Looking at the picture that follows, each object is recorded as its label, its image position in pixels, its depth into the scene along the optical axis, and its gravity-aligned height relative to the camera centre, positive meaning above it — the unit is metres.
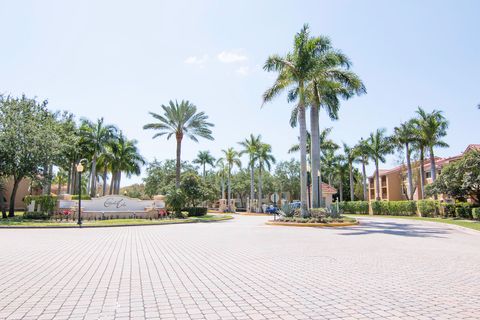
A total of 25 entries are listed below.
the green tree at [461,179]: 30.90 +1.78
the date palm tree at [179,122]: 37.22 +8.73
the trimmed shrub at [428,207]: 37.50 -1.01
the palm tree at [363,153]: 51.38 +7.00
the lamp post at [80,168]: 24.34 +2.46
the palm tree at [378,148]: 50.59 +7.50
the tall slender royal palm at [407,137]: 43.00 +7.80
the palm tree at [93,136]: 46.44 +9.00
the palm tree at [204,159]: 79.62 +9.72
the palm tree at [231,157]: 65.75 +8.34
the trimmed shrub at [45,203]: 34.59 -0.01
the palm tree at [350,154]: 54.84 +7.18
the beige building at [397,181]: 56.75 +3.07
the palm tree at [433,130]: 41.09 +8.15
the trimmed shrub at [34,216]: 28.08 -1.06
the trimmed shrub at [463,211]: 32.78 -1.30
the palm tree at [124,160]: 53.90 +6.97
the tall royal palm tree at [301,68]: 23.78 +9.35
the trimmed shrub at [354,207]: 46.72 -1.13
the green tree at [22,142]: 29.86 +5.47
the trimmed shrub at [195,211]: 38.71 -1.15
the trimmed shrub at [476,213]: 30.11 -1.39
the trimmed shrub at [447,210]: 35.19 -1.27
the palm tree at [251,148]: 59.62 +9.06
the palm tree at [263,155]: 59.88 +7.86
